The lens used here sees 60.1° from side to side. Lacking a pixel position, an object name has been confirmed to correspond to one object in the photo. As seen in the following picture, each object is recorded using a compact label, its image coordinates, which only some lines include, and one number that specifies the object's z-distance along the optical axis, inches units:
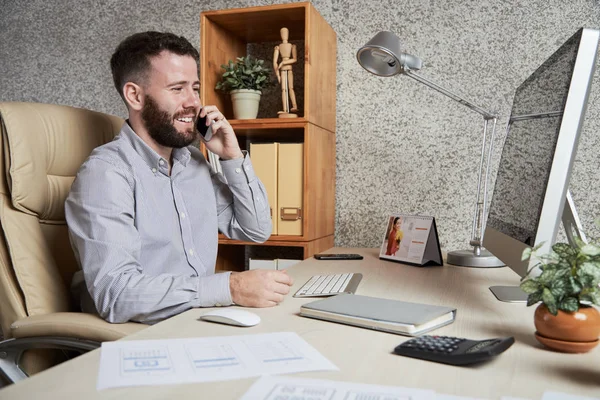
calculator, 25.5
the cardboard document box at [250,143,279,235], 69.1
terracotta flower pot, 27.1
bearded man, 40.3
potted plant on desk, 26.6
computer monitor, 31.8
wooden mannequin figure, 69.4
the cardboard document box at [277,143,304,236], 67.8
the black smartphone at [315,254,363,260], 62.3
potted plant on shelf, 69.4
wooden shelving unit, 66.6
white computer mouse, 33.2
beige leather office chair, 39.5
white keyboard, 42.1
